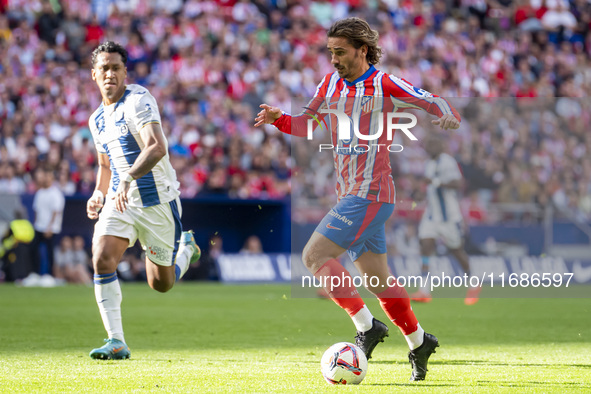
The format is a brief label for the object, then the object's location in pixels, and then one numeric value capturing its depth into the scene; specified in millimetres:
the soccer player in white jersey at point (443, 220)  23953
